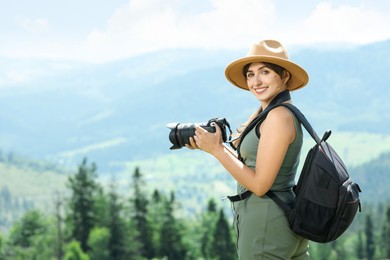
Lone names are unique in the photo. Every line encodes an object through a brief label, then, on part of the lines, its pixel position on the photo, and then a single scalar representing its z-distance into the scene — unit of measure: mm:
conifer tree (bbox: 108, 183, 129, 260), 65594
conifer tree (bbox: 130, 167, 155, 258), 68125
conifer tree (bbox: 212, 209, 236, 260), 68625
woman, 4668
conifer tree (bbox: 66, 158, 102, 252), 67000
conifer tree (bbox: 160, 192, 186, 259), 68250
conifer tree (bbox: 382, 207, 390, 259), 82812
